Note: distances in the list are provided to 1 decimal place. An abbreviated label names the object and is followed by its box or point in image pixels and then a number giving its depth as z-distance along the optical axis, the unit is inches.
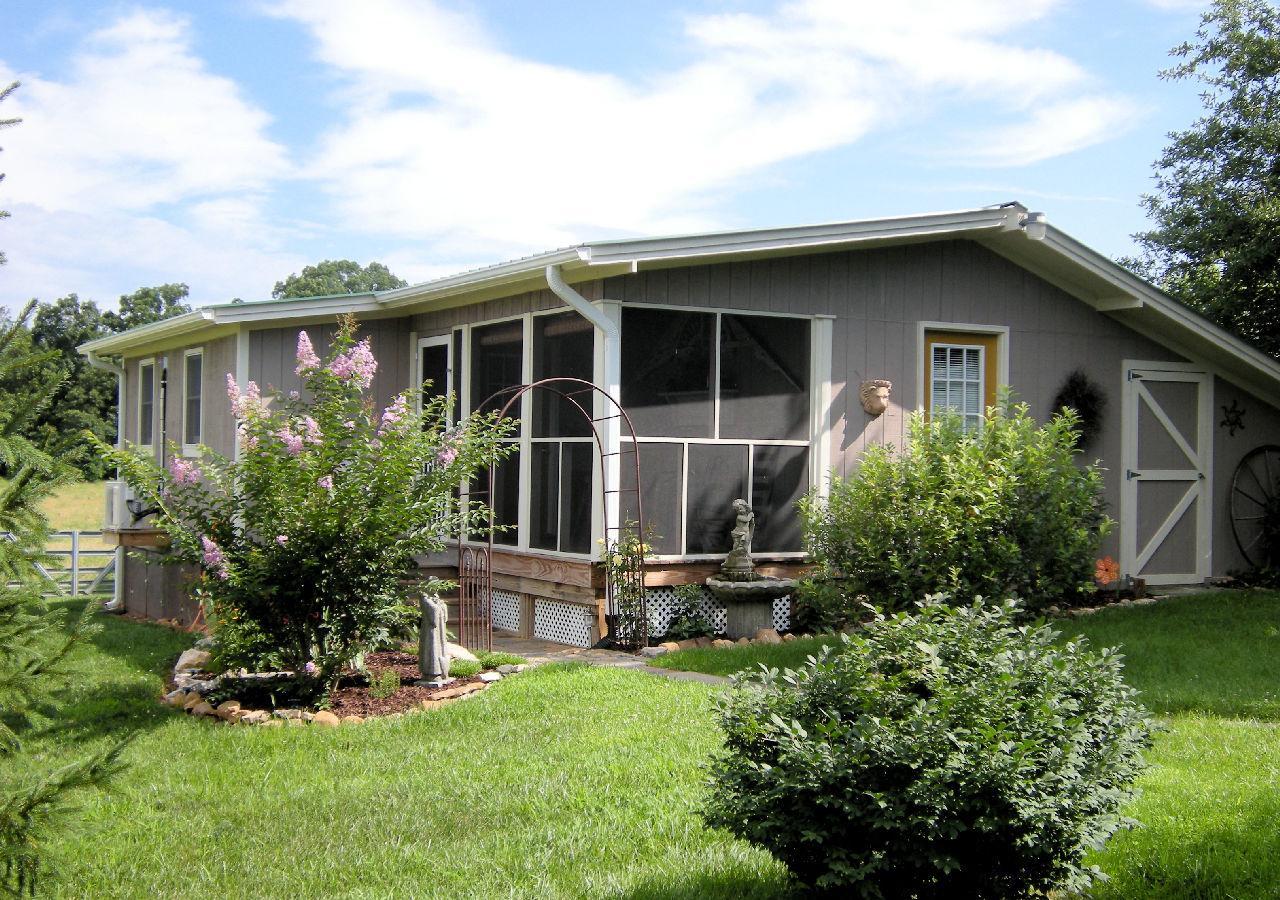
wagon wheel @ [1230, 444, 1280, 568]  482.3
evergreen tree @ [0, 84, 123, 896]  117.3
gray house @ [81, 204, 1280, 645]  376.2
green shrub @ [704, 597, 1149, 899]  133.2
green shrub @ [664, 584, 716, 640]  372.2
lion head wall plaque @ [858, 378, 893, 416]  404.5
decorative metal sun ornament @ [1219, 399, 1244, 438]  481.1
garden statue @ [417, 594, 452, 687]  298.0
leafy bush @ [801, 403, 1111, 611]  339.9
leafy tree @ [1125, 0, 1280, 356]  560.1
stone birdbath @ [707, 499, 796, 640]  372.5
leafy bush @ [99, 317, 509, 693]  273.4
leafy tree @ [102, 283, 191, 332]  1600.6
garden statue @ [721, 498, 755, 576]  375.6
